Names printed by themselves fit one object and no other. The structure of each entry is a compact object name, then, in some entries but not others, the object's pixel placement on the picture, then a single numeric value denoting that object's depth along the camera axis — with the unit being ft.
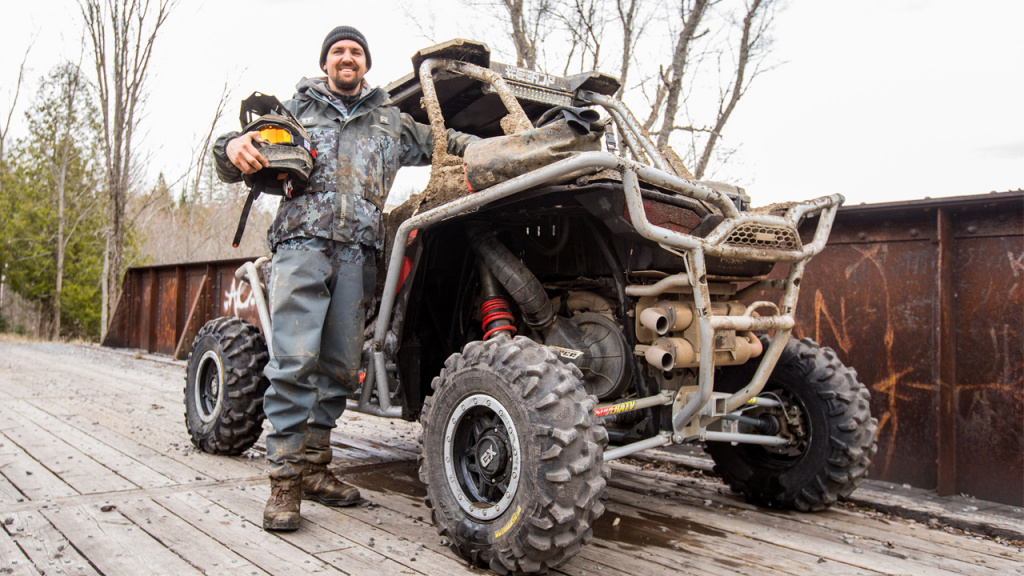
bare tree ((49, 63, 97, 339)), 72.02
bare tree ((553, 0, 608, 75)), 37.14
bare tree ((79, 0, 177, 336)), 55.67
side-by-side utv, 7.76
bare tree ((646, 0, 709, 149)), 33.83
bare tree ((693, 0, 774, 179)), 36.42
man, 9.76
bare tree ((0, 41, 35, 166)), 79.34
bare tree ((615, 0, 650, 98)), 37.06
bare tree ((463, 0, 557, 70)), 38.81
